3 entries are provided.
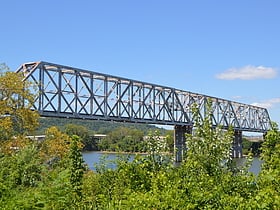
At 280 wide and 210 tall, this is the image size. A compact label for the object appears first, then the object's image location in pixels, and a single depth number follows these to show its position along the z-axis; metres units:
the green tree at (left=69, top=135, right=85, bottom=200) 13.48
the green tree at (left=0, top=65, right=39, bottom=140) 24.48
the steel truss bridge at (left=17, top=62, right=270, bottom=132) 50.62
